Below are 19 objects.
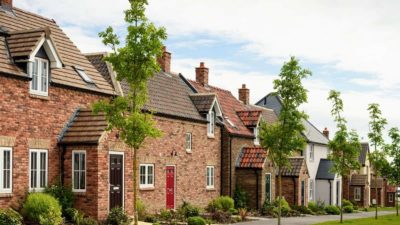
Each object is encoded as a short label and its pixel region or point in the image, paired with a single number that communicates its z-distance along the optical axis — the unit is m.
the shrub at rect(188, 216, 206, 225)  28.52
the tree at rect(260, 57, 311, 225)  27.56
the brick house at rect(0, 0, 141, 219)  23.30
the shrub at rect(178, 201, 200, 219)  32.62
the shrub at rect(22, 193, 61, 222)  22.83
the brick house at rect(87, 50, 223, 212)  32.59
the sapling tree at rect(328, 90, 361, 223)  36.84
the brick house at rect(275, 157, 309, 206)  46.17
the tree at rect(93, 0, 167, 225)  20.34
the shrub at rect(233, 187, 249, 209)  41.00
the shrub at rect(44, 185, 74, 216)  24.70
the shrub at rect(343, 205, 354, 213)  51.92
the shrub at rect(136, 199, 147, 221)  29.69
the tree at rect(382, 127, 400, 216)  47.31
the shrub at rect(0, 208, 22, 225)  21.28
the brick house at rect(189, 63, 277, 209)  41.25
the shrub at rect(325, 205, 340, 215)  48.34
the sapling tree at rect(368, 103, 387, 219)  43.47
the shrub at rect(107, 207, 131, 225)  25.64
